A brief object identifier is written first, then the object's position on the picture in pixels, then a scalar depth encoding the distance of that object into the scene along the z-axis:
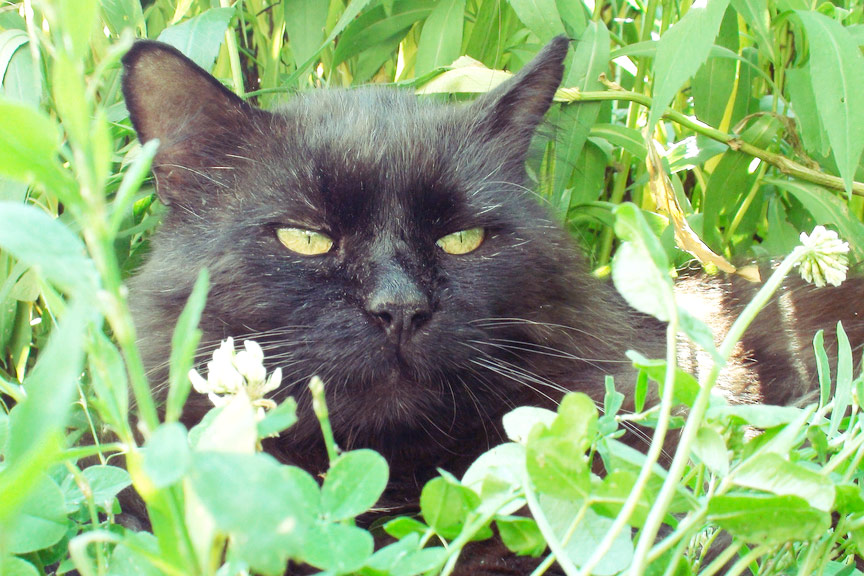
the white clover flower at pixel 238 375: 0.37
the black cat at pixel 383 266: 0.51
